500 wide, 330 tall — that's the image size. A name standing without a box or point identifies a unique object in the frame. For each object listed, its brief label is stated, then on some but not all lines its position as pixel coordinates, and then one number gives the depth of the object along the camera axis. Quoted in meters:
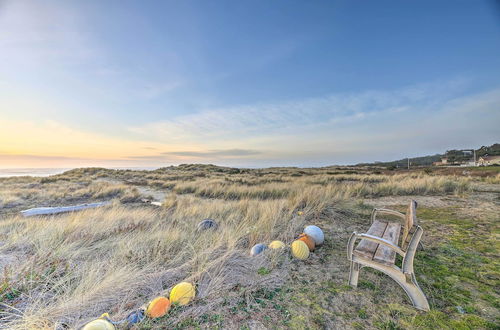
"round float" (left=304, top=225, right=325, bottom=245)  3.76
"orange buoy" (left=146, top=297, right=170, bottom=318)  2.07
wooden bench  2.11
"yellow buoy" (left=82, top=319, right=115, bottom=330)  1.79
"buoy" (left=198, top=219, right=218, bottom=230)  4.81
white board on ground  7.94
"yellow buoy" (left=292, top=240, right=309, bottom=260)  3.29
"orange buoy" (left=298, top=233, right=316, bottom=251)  3.54
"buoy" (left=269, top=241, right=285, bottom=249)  3.49
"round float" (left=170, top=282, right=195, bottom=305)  2.26
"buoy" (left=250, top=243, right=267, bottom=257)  3.39
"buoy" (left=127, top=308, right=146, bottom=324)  1.99
